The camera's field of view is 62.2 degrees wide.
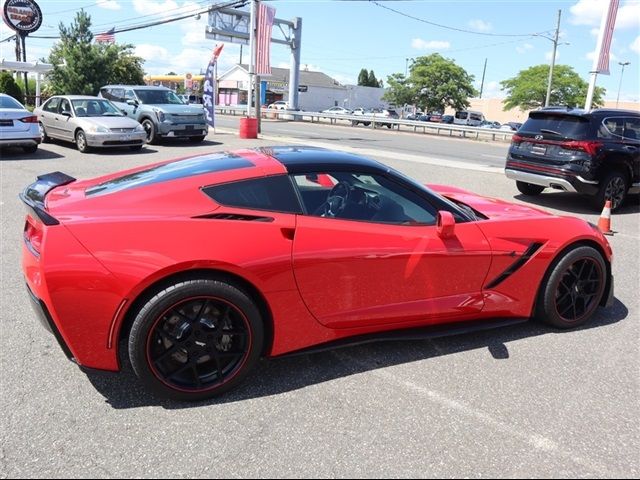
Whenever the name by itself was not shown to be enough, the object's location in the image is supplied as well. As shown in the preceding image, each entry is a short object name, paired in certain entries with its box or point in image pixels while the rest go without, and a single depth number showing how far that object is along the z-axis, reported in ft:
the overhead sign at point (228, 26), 137.18
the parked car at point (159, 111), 53.50
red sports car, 8.89
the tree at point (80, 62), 106.01
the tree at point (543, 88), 184.85
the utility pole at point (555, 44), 140.97
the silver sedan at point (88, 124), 45.91
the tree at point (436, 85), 193.47
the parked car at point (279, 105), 178.39
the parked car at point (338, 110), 188.44
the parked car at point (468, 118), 167.32
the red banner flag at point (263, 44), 76.38
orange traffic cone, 23.91
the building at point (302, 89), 270.46
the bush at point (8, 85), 95.38
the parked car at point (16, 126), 39.88
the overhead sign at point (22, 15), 96.68
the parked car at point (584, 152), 28.07
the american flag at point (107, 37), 132.69
